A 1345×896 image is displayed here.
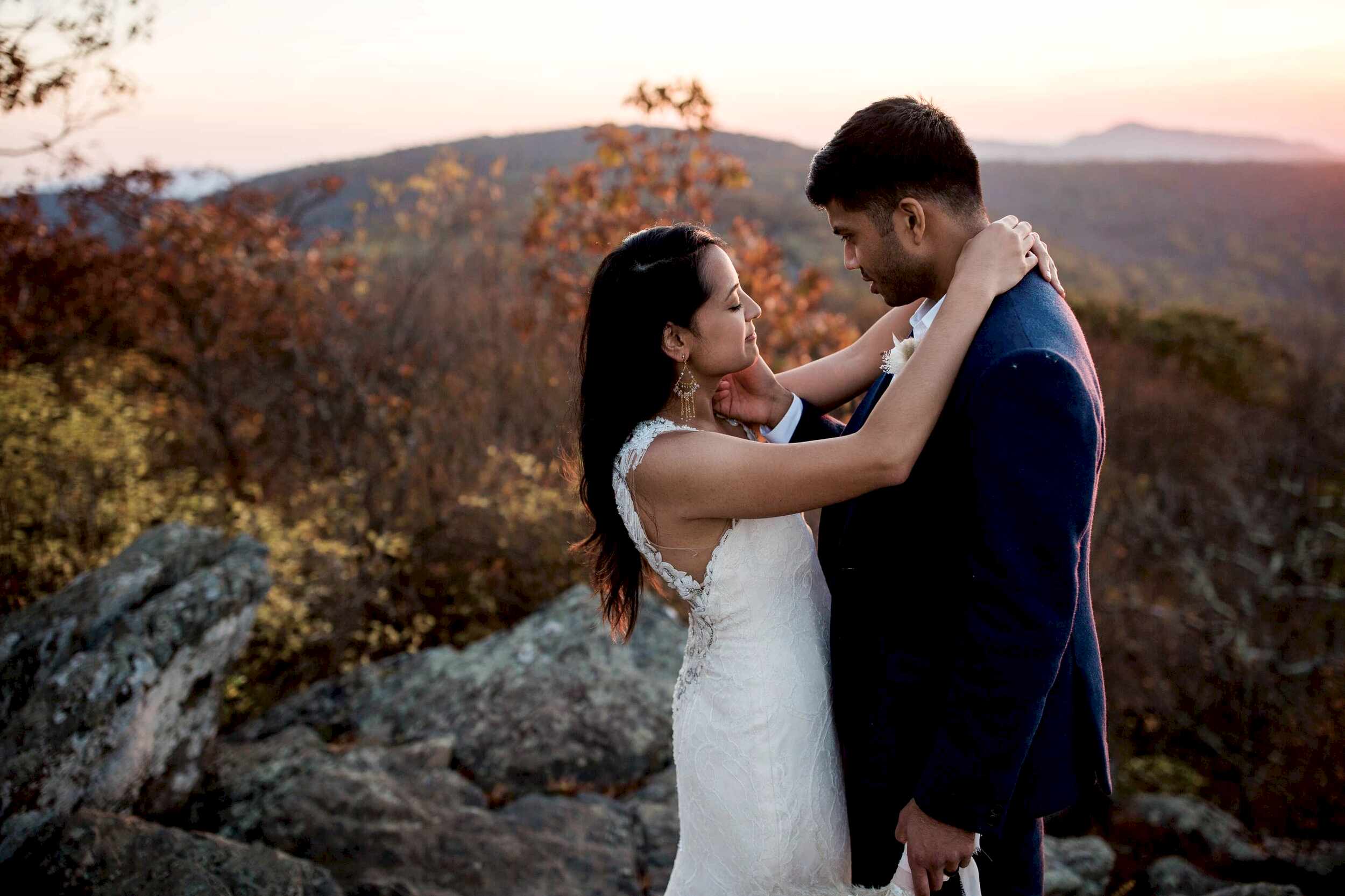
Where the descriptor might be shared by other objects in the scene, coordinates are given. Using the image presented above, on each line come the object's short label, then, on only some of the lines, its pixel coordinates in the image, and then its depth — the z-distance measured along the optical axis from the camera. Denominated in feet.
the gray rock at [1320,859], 13.08
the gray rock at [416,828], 10.52
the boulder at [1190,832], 14.84
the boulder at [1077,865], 12.23
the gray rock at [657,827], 11.56
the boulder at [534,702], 14.10
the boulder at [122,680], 10.62
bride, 7.04
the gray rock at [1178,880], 12.89
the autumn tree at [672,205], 22.84
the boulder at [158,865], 8.42
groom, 5.64
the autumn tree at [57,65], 15.65
